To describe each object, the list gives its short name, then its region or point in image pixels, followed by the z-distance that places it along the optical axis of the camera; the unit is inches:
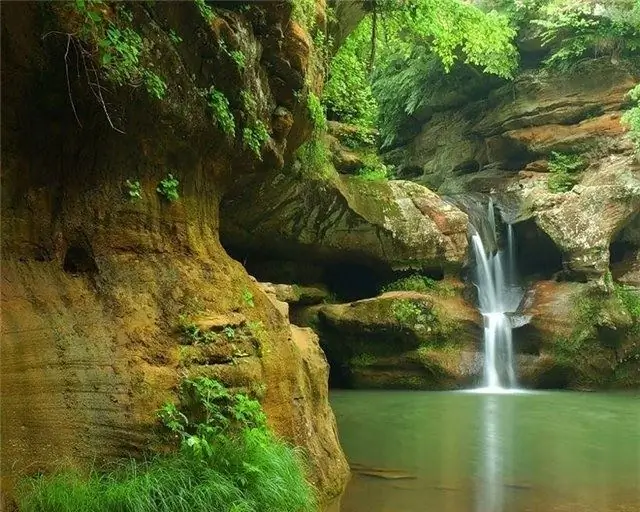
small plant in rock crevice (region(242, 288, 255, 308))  253.8
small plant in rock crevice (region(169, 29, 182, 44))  224.5
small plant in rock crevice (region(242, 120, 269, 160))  271.2
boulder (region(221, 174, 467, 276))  576.7
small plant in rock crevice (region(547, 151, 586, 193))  718.5
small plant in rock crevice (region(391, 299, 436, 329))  623.2
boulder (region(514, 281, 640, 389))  621.6
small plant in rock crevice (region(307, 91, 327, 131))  322.2
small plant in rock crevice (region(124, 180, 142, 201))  230.8
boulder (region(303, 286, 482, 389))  624.4
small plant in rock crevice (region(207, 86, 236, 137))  248.5
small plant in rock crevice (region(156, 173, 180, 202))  243.9
